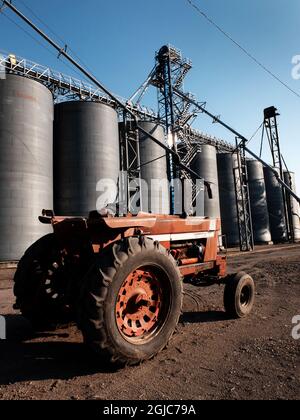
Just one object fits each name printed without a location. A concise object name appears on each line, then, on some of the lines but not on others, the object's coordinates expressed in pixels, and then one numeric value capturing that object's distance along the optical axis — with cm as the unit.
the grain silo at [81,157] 1980
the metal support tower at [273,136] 2953
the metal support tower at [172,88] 2680
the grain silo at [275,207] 3834
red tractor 360
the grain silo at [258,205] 3591
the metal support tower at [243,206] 2604
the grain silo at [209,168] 3009
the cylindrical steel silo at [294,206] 4070
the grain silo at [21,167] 1695
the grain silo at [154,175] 2384
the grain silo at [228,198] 3244
